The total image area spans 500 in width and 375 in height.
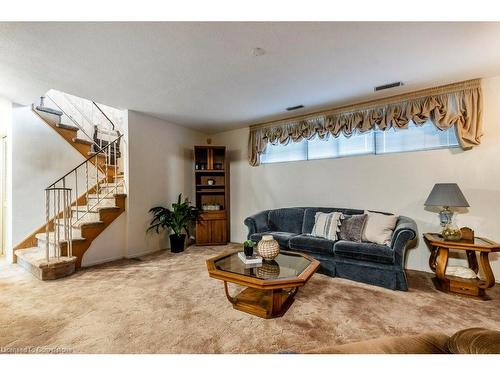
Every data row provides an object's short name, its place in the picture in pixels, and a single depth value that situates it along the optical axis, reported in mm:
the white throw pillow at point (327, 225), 3129
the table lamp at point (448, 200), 2516
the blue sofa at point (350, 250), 2492
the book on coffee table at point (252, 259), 2223
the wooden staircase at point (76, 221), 2934
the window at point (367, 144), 3082
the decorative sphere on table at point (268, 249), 2287
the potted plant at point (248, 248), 2358
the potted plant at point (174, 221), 4062
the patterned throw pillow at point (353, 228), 2971
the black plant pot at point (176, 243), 4066
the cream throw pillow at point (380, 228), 2773
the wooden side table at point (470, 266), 2293
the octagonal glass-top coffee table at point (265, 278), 1835
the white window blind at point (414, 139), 3008
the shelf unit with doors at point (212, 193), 4512
